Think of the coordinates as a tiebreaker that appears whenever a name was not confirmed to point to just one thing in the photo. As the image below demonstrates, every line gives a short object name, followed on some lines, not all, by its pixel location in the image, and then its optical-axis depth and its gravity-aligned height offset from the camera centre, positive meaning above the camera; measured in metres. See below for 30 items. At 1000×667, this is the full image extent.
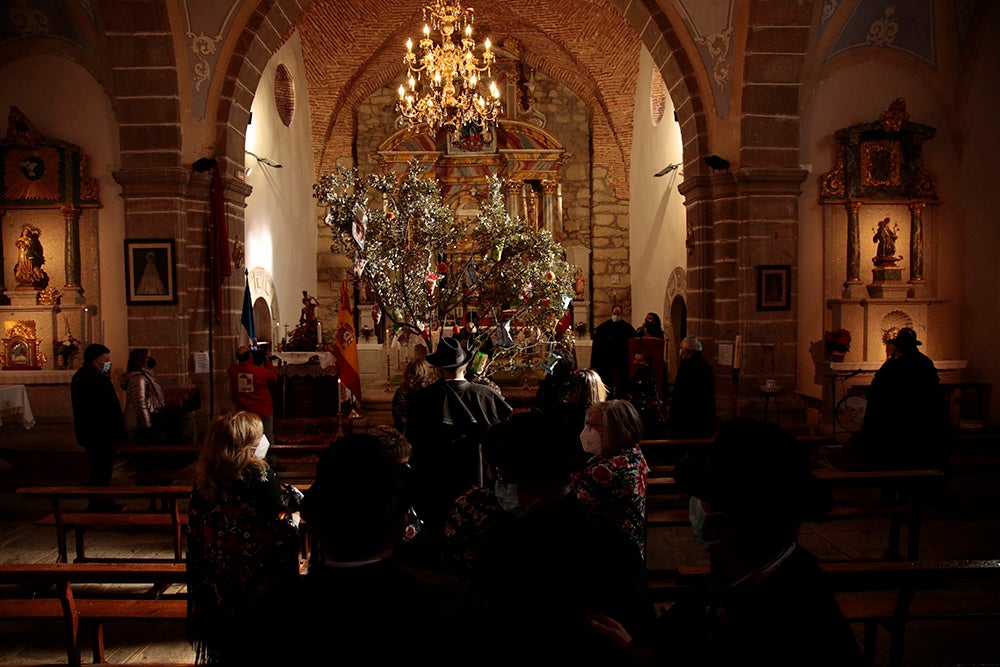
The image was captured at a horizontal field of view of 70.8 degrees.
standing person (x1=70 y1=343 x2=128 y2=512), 6.32 -0.85
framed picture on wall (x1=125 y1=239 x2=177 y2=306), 8.66 +0.59
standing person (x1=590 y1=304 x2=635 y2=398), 11.80 -0.56
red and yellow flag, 9.81 -0.46
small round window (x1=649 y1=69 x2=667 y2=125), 14.03 +4.49
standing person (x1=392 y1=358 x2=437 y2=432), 5.52 -0.51
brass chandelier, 11.09 +4.02
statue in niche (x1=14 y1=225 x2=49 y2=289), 9.02 +0.82
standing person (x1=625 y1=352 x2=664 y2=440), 6.39 -0.73
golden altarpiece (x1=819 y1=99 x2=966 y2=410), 9.17 +1.02
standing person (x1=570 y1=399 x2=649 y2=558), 2.87 -0.64
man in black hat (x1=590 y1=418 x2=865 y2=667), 1.44 -0.56
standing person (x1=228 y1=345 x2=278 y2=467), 7.14 -0.64
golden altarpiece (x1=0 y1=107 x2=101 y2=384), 8.88 +0.86
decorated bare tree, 8.27 +0.66
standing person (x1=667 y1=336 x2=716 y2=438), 6.86 -0.77
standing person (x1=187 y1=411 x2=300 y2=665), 2.83 -0.83
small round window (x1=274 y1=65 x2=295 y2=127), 14.34 +4.70
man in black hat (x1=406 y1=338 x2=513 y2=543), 4.11 -0.72
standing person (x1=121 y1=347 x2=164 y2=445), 6.81 -0.72
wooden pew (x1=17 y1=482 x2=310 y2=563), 4.70 -1.35
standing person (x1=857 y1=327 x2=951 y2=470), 6.06 -0.86
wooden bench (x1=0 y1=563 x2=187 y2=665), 3.16 -1.38
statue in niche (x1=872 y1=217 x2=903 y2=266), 9.28 +0.95
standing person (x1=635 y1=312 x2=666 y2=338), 11.32 -0.13
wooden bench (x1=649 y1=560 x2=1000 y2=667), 3.20 -1.40
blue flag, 9.30 -0.08
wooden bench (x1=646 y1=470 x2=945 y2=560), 4.76 -1.40
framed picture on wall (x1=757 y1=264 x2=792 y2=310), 8.88 +0.37
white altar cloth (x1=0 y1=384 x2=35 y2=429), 7.76 -0.91
